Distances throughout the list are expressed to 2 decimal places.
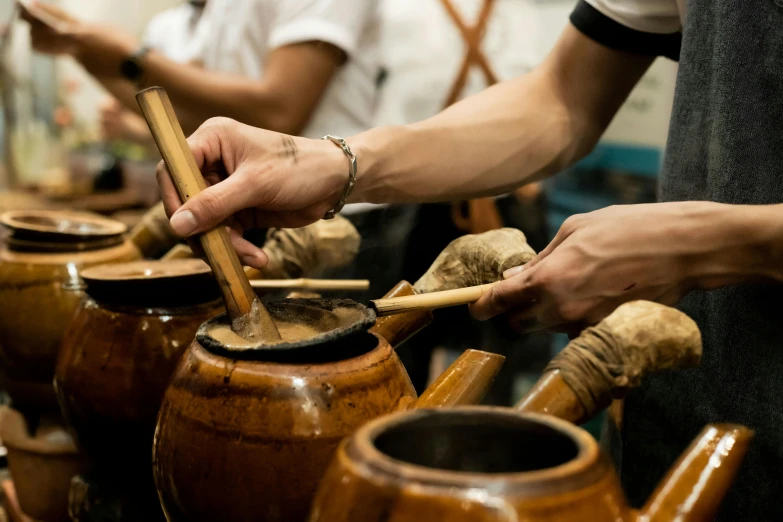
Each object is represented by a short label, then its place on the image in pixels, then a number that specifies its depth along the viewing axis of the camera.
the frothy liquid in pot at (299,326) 0.86
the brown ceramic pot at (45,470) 1.33
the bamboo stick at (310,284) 1.17
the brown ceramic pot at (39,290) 1.37
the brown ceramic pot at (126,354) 1.07
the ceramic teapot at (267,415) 0.74
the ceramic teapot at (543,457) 0.50
